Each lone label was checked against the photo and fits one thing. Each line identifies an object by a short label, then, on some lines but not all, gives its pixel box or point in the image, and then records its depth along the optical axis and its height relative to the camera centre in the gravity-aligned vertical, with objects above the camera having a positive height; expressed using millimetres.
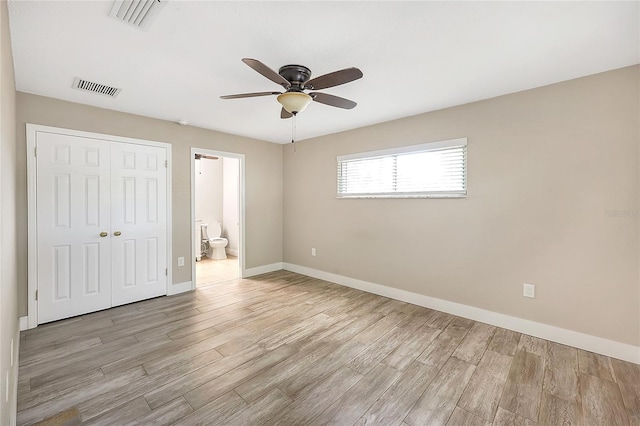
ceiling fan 2032 +962
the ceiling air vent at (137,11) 1662 +1207
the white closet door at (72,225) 3057 -185
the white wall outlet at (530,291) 2828 -808
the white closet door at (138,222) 3545 -170
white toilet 6514 -722
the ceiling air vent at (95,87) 2688 +1202
